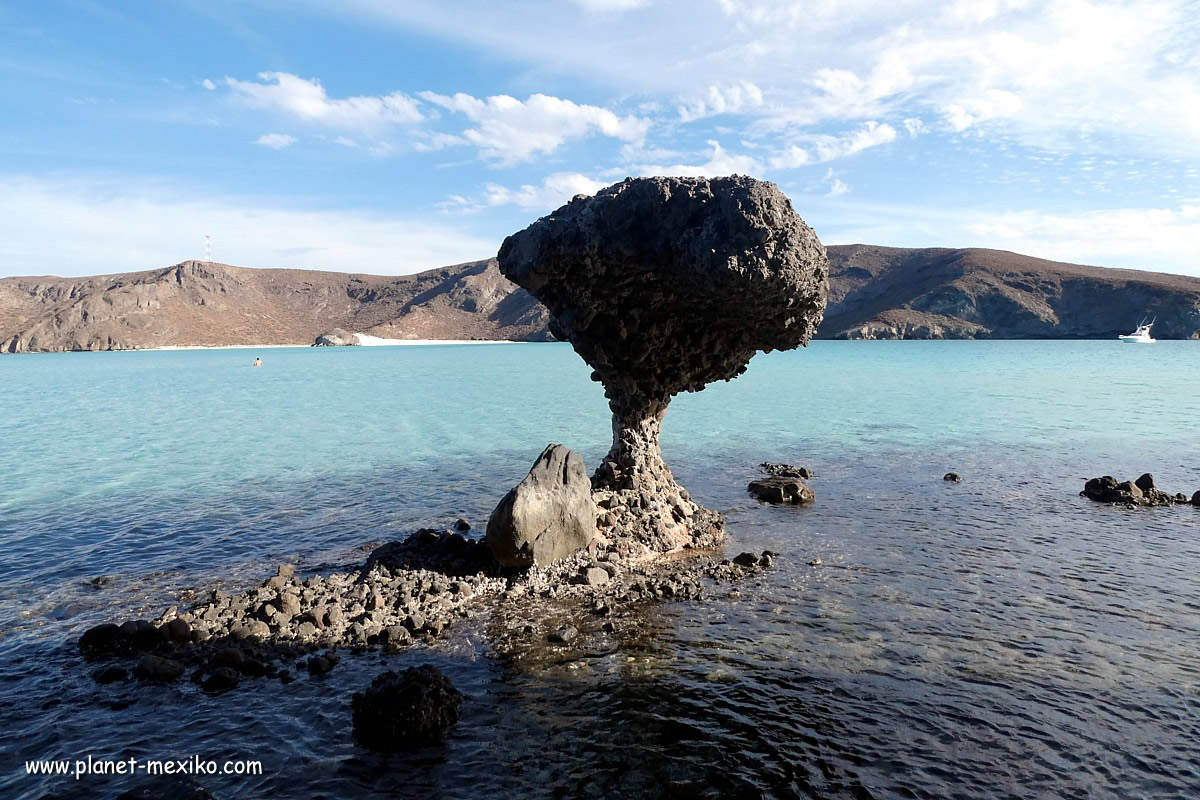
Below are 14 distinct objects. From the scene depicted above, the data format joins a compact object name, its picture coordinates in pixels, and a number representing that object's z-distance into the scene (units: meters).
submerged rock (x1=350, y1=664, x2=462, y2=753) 8.83
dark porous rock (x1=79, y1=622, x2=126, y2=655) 11.66
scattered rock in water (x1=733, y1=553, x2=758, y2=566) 15.66
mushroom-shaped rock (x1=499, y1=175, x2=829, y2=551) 14.71
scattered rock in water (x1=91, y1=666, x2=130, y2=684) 10.55
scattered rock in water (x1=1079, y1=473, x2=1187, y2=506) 20.55
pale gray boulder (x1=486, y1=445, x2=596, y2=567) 14.67
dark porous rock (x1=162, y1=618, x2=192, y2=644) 11.69
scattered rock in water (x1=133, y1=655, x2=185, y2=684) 10.51
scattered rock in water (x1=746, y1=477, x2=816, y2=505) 21.58
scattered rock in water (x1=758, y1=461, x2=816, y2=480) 25.06
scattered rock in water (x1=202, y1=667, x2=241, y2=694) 10.22
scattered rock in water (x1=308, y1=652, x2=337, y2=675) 10.77
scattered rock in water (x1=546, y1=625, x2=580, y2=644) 11.84
